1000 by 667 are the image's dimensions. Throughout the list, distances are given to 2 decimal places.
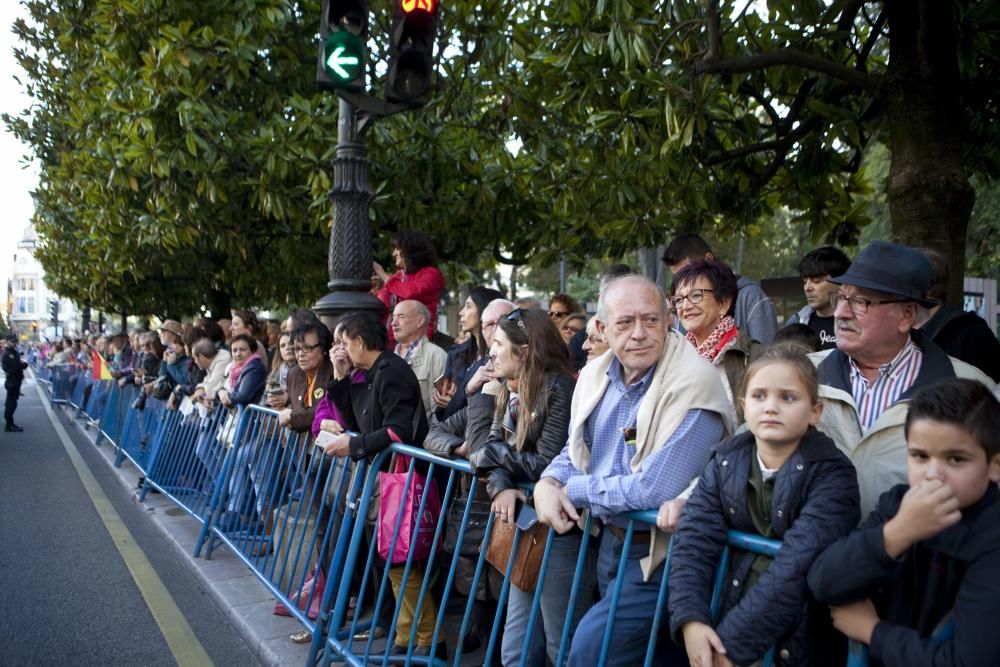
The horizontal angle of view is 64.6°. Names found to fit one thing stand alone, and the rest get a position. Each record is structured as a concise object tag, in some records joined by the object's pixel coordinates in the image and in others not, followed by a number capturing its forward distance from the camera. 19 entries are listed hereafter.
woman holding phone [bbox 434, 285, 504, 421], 5.04
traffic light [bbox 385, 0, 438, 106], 4.85
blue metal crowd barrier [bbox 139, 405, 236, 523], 6.55
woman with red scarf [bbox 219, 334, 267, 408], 6.23
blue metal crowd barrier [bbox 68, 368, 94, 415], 17.47
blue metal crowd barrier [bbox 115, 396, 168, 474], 8.87
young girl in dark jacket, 2.03
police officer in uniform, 16.27
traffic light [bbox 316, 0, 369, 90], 4.77
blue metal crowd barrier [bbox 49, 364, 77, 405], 21.81
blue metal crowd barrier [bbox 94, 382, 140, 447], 10.84
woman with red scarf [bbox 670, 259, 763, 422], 3.42
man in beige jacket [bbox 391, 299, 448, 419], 5.26
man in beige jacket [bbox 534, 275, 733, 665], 2.56
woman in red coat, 5.95
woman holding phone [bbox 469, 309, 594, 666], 3.02
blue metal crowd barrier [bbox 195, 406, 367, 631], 4.29
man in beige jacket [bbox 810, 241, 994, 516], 2.69
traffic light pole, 5.37
